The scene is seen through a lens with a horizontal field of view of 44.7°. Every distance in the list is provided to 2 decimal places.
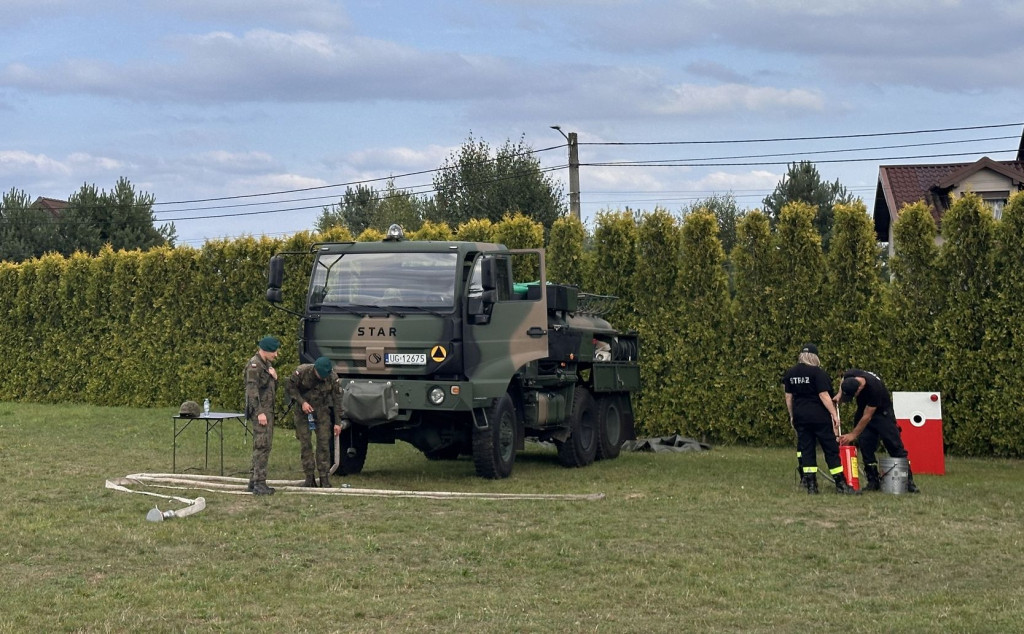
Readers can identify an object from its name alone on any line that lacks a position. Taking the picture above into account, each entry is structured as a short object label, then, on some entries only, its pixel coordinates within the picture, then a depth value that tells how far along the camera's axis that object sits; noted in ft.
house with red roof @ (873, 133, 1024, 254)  127.13
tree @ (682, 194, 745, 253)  179.39
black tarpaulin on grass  65.26
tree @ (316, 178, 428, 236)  218.18
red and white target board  51.62
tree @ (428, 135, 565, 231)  161.79
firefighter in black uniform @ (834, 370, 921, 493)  46.32
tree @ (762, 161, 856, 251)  175.32
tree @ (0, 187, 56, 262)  166.88
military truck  48.57
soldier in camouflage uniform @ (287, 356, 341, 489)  45.98
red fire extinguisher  46.29
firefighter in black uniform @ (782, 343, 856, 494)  45.78
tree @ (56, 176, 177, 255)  167.73
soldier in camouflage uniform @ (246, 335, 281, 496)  44.42
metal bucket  45.88
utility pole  105.50
